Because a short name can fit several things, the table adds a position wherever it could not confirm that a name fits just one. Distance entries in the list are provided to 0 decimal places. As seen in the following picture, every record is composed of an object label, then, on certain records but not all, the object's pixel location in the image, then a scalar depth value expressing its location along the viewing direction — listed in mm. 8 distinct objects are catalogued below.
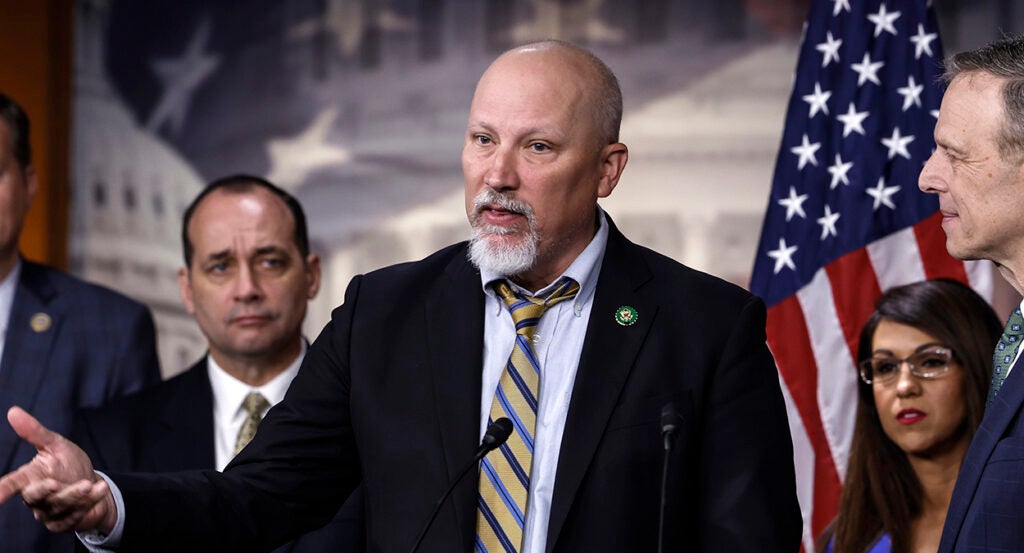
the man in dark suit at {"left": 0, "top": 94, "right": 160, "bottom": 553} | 7375
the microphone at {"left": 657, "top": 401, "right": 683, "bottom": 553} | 3986
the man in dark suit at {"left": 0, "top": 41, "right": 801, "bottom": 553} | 4500
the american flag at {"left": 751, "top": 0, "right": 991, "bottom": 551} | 7668
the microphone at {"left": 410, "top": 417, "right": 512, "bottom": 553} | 4207
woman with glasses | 6562
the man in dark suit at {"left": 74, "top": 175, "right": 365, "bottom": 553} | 7102
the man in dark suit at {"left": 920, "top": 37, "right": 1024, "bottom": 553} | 4437
